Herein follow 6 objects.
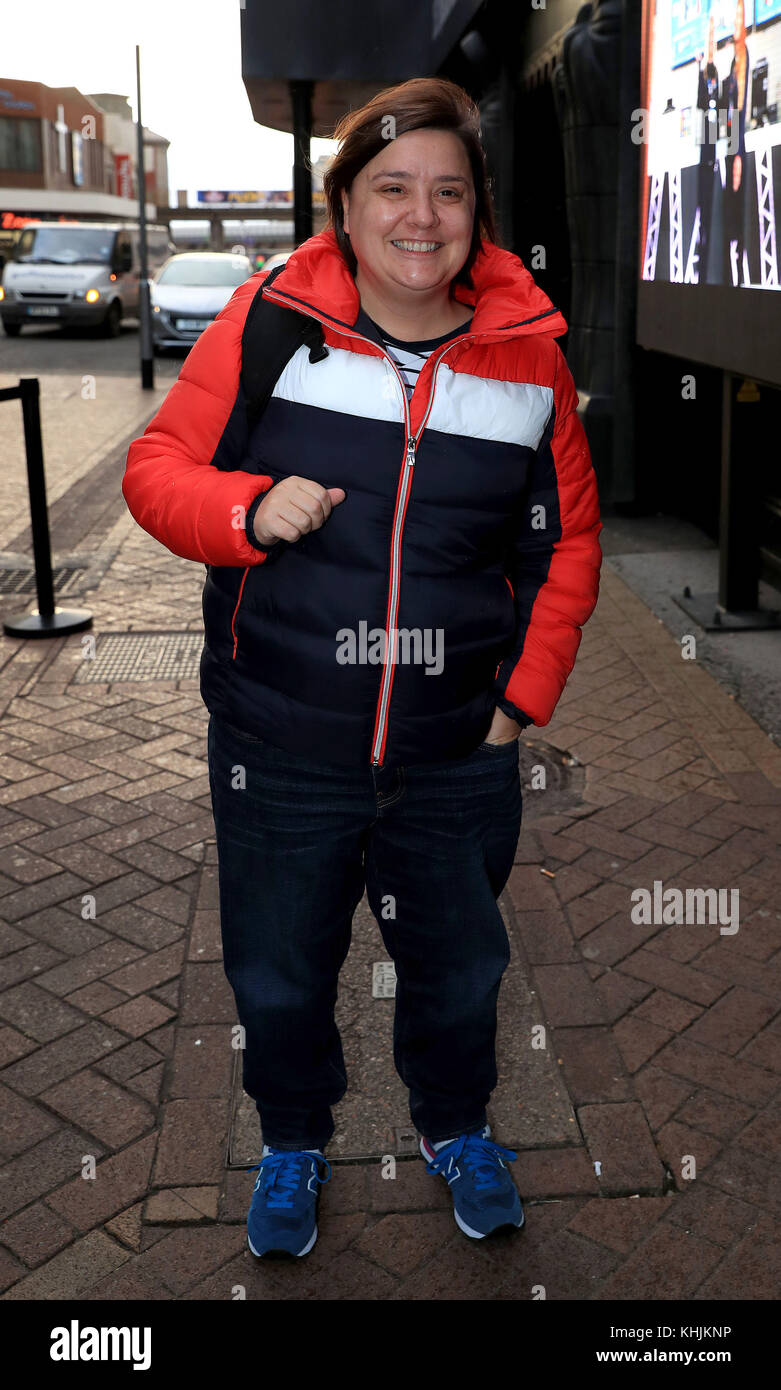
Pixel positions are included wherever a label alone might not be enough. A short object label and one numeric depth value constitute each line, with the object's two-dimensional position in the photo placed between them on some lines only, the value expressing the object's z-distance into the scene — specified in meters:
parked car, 19.66
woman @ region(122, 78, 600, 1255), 2.09
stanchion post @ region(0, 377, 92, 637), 6.11
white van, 23.02
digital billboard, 4.86
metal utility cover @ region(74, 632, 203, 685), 5.81
